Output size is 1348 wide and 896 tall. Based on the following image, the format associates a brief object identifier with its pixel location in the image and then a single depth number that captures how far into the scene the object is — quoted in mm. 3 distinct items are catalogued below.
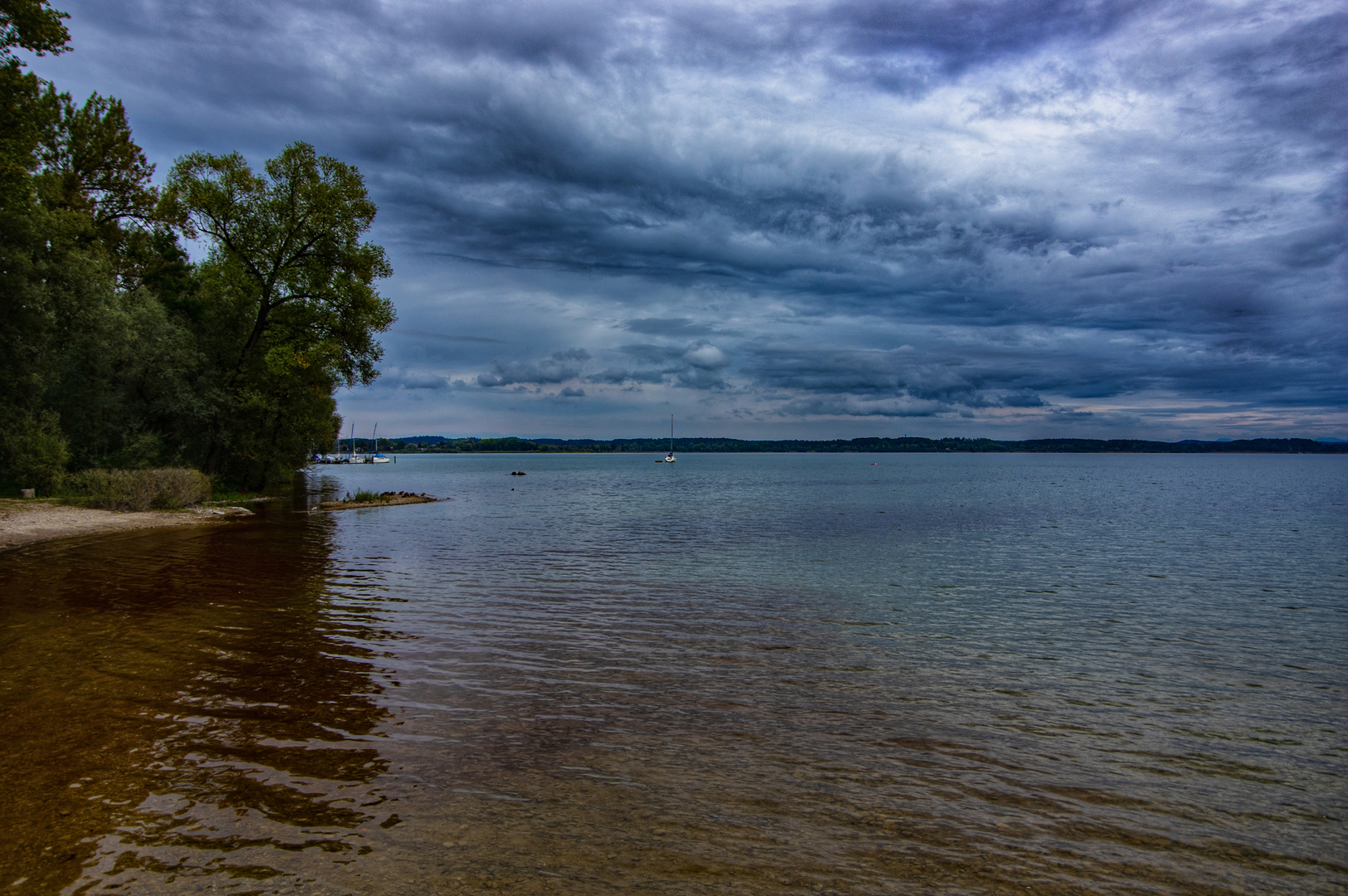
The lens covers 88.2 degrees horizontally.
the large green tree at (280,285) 40906
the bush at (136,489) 34812
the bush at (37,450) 34562
